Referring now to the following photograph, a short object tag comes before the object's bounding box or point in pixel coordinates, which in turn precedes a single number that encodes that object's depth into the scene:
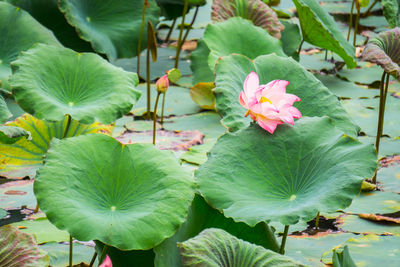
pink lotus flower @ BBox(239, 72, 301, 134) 4.69
